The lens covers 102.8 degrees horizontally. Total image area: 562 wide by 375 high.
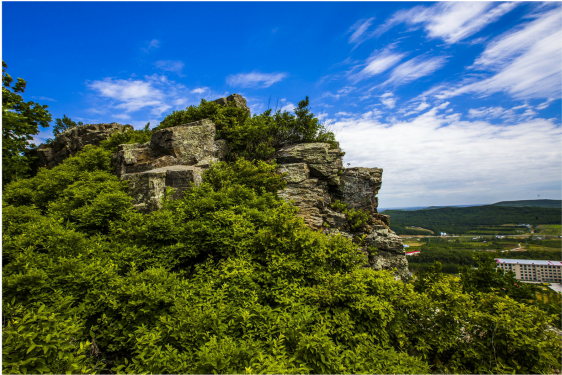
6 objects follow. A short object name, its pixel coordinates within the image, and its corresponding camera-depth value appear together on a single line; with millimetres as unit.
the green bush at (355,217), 12055
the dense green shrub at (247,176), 10633
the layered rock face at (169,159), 9906
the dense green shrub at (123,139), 16969
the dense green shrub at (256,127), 13758
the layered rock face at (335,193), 11312
